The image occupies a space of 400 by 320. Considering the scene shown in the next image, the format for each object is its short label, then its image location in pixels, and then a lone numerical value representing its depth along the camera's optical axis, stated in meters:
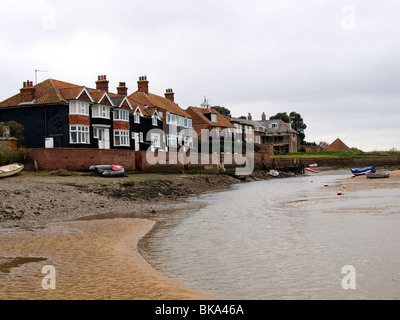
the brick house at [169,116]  63.42
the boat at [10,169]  29.63
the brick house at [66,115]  44.84
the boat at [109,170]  37.56
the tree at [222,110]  136.96
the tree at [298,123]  131.12
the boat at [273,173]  70.75
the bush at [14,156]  33.16
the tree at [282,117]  129.38
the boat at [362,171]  62.82
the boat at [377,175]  56.00
